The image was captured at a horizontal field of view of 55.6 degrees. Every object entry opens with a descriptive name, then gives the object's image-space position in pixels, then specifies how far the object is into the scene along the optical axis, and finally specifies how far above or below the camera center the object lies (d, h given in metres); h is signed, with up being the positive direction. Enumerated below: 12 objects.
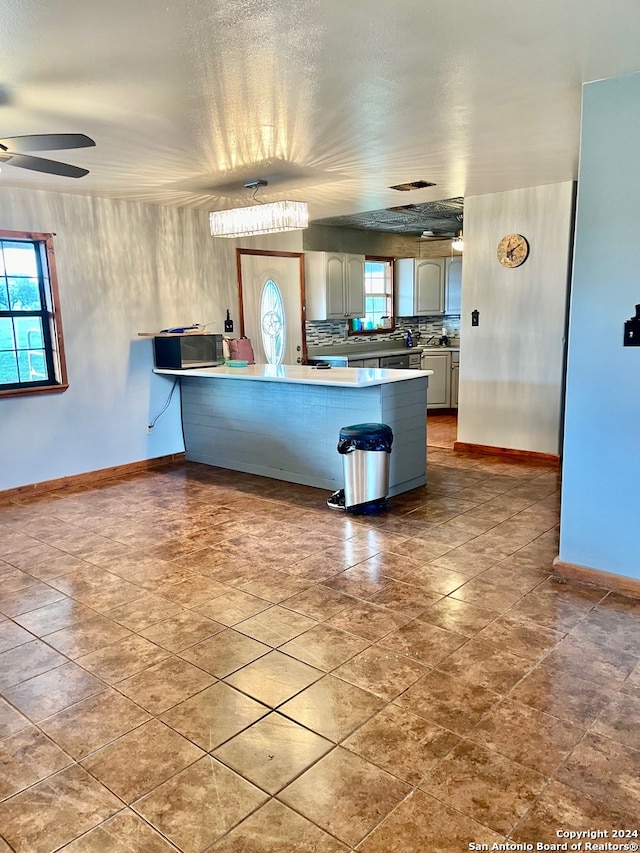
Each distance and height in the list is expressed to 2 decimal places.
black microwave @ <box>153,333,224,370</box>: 5.56 -0.37
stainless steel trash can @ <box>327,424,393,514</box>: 4.11 -1.06
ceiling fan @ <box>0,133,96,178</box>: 2.54 +0.71
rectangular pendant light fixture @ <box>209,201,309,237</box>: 3.99 +0.61
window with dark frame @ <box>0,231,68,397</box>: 4.77 -0.03
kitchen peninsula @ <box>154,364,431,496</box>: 4.55 -0.86
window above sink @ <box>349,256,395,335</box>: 8.49 +0.12
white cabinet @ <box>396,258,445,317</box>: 8.37 +0.29
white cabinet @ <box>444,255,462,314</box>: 8.15 +0.28
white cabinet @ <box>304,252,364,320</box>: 7.22 +0.28
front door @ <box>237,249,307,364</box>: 6.60 +0.06
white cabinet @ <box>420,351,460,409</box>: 8.14 -0.99
